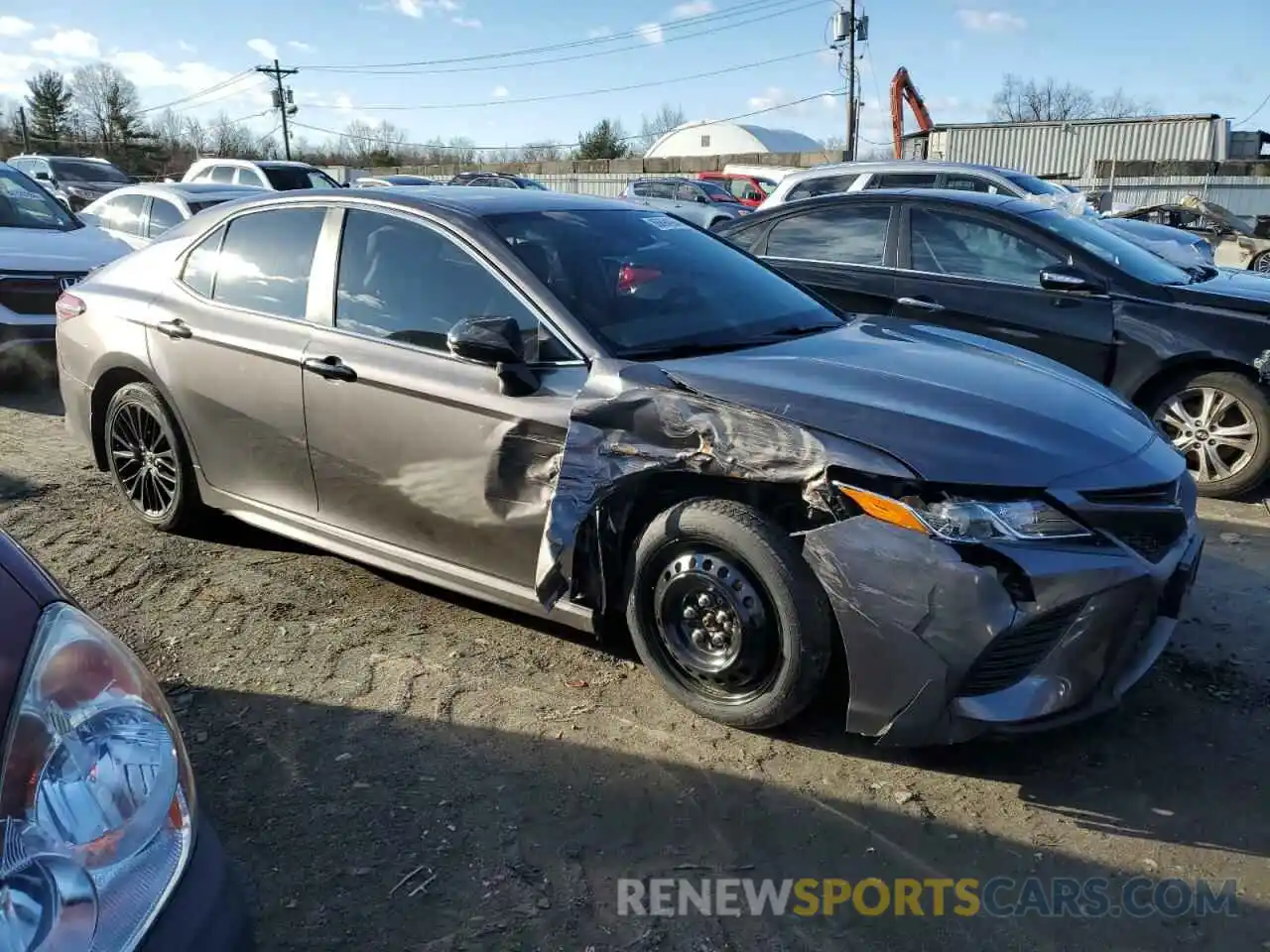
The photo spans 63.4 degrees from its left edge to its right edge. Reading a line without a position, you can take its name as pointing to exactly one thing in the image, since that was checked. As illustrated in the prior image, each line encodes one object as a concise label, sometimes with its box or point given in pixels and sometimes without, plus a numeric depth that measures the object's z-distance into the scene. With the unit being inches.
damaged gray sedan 109.3
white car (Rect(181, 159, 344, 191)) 693.3
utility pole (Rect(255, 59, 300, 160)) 2377.1
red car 1023.6
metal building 1409.9
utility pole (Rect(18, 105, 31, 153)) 2503.7
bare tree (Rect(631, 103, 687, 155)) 2965.6
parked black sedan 216.8
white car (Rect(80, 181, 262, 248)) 450.9
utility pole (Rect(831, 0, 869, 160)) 1493.6
